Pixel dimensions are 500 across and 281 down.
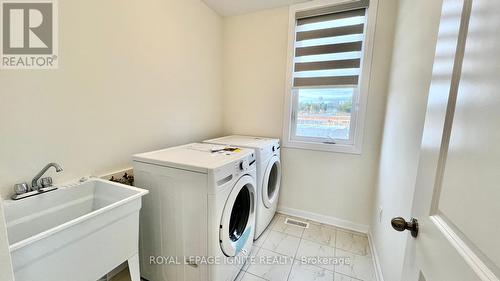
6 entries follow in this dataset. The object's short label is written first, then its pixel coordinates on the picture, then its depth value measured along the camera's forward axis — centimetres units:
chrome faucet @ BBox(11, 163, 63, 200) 102
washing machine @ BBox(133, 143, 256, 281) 119
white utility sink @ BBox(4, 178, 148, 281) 77
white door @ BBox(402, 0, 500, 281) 37
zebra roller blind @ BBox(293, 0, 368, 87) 201
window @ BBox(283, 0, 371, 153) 201
